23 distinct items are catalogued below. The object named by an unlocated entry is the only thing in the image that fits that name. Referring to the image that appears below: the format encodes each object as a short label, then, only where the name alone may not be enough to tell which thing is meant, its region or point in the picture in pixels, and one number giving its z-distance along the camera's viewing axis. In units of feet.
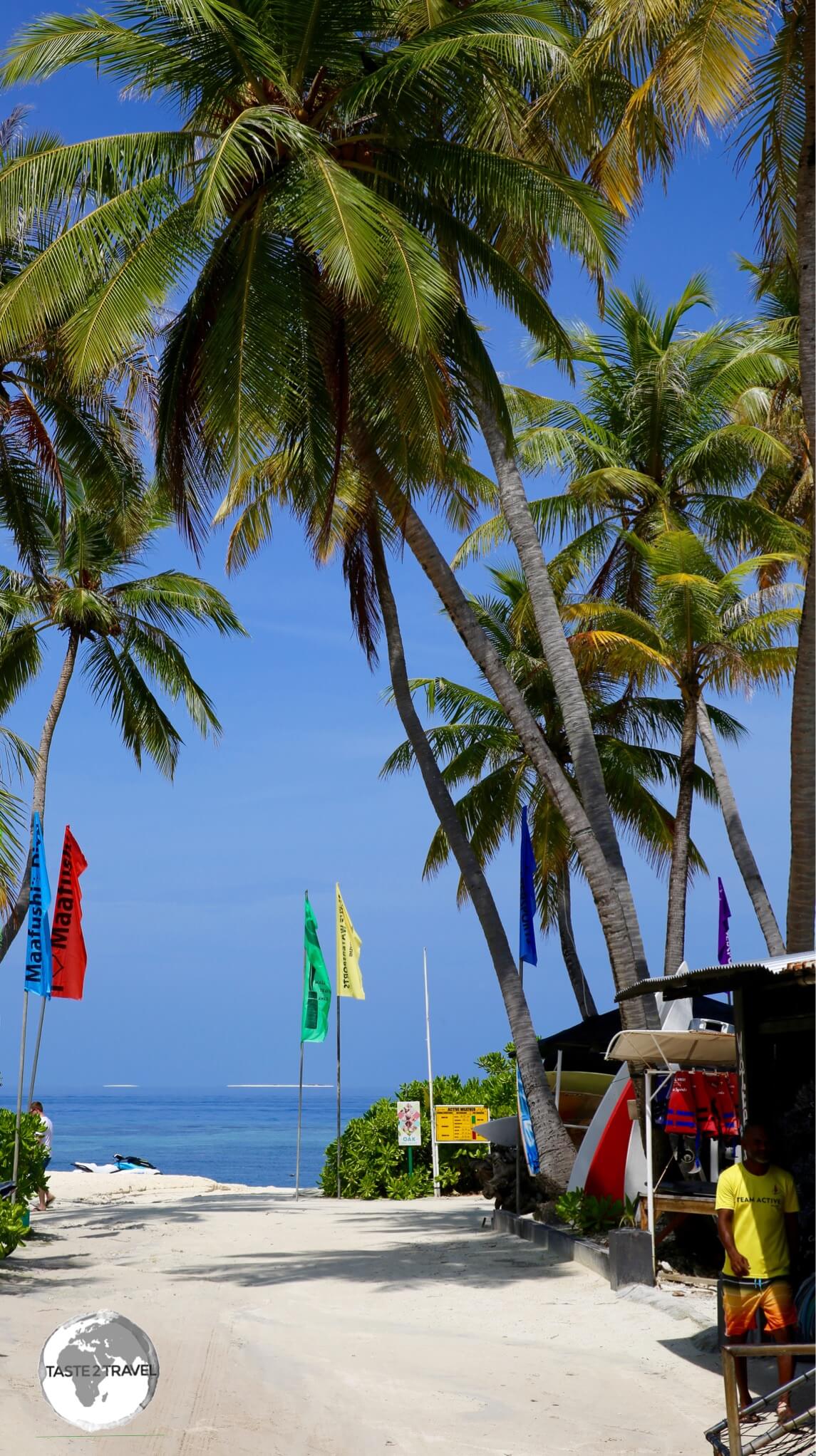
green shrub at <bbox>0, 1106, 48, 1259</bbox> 47.83
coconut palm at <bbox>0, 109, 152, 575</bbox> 52.01
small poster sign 66.33
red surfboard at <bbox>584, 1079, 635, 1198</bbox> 41.44
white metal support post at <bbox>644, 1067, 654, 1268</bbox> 32.45
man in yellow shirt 21.95
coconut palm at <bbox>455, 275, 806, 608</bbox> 64.75
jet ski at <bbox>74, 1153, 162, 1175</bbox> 133.08
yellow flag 72.38
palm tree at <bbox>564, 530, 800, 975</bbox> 56.34
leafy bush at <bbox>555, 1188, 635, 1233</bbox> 41.47
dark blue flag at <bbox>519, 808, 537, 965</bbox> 52.34
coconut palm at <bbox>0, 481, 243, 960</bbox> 68.95
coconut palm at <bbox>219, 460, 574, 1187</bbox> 47.26
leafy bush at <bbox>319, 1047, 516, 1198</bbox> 68.64
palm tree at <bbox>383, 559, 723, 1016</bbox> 78.38
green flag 72.79
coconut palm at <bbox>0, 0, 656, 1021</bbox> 38.83
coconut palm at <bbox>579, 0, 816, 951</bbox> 33.96
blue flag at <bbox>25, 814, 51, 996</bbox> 50.83
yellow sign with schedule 65.98
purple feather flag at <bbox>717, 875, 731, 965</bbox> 86.07
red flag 55.93
